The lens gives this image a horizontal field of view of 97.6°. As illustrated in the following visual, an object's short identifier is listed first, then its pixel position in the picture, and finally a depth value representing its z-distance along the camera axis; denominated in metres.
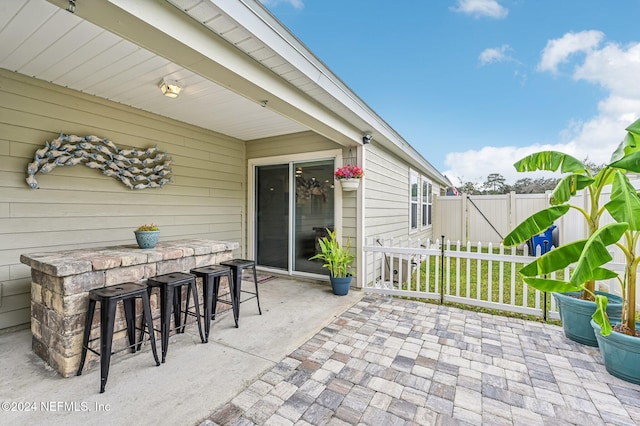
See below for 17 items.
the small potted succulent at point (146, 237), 3.00
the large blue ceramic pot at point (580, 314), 2.69
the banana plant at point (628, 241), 2.08
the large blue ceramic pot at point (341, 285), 4.31
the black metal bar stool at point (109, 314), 2.09
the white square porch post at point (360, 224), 4.64
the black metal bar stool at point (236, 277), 3.19
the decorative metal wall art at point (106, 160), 3.14
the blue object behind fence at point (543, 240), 7.56
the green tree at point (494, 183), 24.20
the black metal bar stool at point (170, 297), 2.48
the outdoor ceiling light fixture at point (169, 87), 3.12
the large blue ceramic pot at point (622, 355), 2.12
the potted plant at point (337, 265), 4.33
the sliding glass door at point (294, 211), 5.11
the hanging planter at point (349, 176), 4.46
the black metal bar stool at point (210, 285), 2.82
